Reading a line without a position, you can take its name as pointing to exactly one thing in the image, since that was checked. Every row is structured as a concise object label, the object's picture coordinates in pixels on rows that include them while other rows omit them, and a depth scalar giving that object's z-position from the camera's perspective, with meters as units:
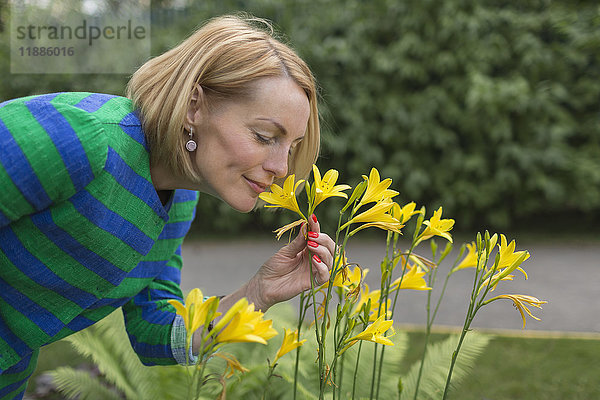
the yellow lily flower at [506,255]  1.11
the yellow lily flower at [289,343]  1.08
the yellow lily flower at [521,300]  1.14
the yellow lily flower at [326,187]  1.06
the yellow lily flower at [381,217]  1.11
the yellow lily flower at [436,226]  1.23
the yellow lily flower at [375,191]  1.12
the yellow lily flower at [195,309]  0.82
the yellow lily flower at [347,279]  1.16
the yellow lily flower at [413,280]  1.35
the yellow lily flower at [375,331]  1.06
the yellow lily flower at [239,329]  0.81
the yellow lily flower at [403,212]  1.29
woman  1.17
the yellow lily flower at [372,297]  1.33
